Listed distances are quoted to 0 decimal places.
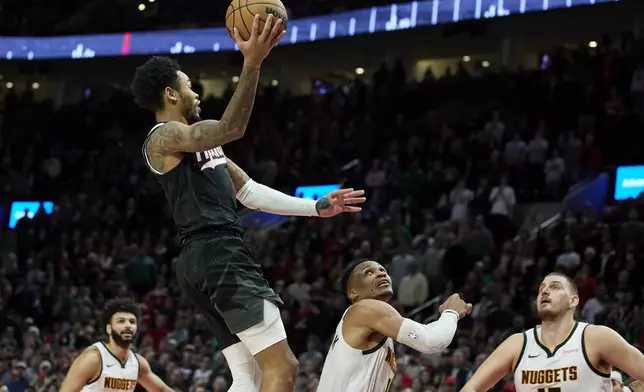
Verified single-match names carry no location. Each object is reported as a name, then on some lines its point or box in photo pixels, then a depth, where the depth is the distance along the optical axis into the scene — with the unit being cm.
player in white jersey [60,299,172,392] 764
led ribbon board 1798
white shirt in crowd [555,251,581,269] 1188
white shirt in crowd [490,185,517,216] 1425
